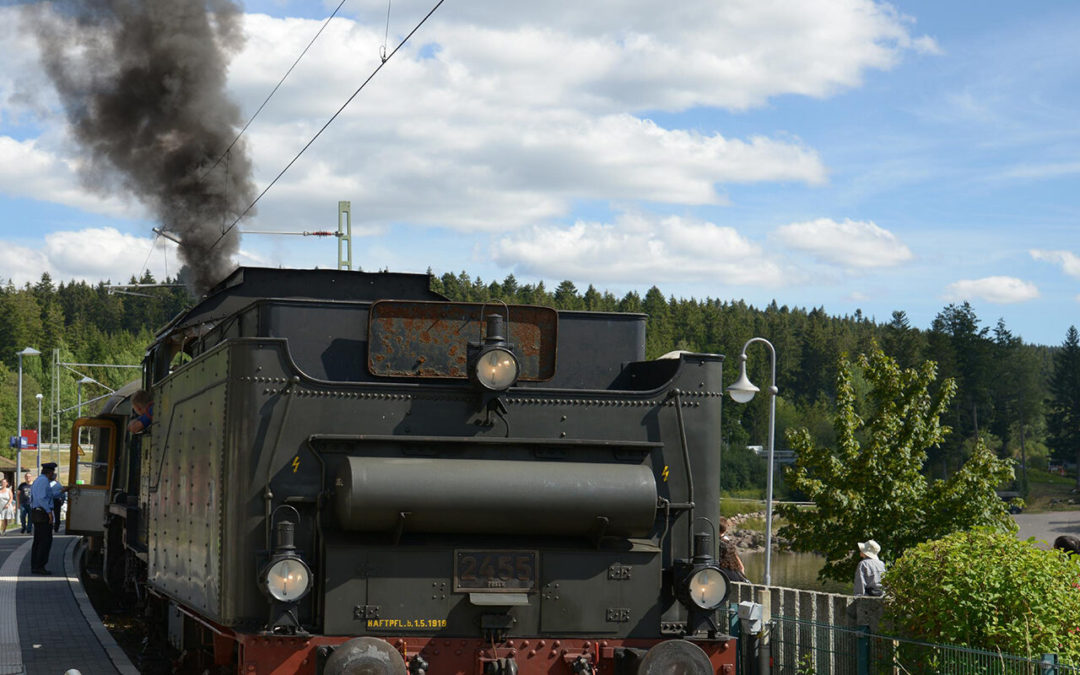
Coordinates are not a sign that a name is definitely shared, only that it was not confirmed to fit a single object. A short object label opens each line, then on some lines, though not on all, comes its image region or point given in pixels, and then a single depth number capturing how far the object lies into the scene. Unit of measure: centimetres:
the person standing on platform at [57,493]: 2305
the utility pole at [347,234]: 2472
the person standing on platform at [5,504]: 3425
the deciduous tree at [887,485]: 2512
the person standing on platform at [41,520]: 2084
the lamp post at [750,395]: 1832
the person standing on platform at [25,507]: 3326
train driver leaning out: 1199
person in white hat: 1304
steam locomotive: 700
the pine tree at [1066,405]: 11875
